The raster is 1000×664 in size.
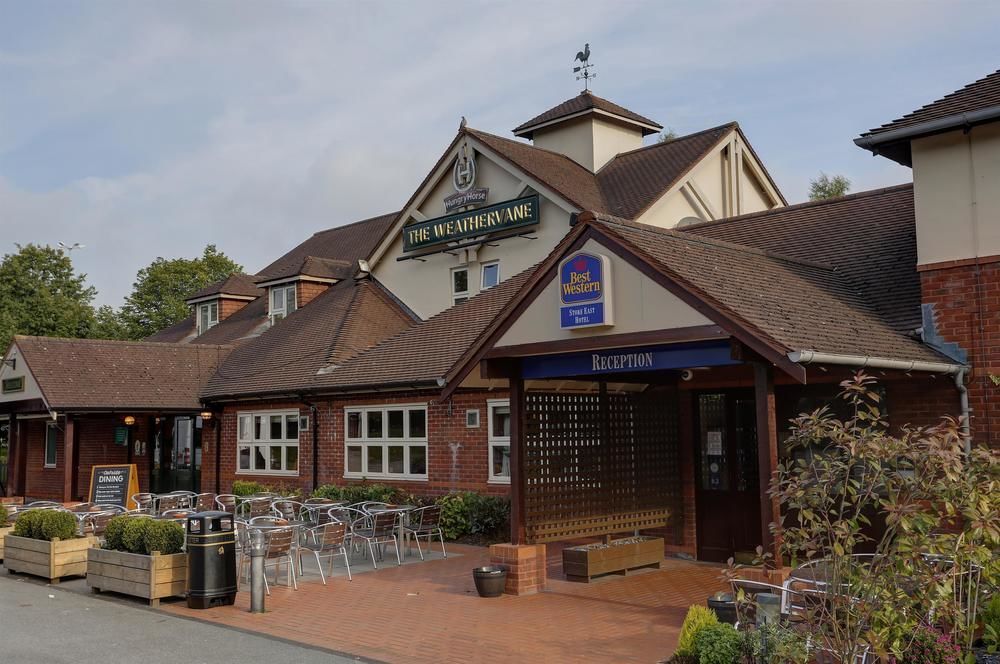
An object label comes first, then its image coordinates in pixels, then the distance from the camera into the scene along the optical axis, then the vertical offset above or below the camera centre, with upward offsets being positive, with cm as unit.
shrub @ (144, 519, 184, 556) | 1159 -128
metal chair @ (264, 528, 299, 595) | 1153 -137
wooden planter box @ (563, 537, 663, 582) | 1178 -168
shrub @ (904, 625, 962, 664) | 627 -154
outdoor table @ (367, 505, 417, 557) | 1408 -131
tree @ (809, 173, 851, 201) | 4793 +1201
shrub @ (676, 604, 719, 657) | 699 -150
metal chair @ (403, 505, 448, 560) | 1444 -146
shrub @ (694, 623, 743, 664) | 663 -156
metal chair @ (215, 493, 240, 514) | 1831 -139
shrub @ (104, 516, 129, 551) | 1209 -127
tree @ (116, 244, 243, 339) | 5641 +867
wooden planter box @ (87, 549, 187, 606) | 1128 -172
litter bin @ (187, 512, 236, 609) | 1105 -154
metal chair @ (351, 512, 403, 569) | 1344 -146
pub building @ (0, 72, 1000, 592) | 1050 +120
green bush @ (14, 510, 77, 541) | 1328 -128
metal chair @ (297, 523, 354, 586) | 1212 -143
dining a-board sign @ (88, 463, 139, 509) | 1855 -101
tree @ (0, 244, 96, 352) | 4706 +710
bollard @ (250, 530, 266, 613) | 1065 -169
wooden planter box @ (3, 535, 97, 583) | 1302 -171
